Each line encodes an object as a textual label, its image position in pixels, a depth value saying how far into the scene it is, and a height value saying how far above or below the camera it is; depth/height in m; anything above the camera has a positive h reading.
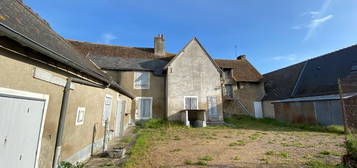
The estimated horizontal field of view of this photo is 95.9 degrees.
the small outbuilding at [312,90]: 12.35 +1.80
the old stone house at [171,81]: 14.33 +2.50
